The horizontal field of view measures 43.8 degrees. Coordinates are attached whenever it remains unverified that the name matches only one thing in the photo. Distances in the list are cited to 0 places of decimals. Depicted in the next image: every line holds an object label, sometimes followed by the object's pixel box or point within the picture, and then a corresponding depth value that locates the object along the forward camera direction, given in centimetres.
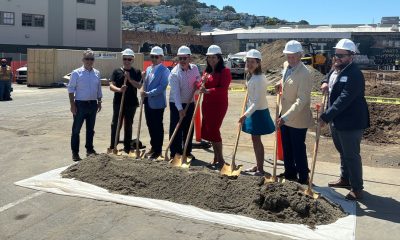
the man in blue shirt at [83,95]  846
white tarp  529
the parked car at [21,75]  3175
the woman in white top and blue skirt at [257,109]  712
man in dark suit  619
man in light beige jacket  668
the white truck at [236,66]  4088
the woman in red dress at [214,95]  757
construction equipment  3509
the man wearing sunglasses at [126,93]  867
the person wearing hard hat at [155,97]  839
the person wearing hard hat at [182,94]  799
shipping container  2986
